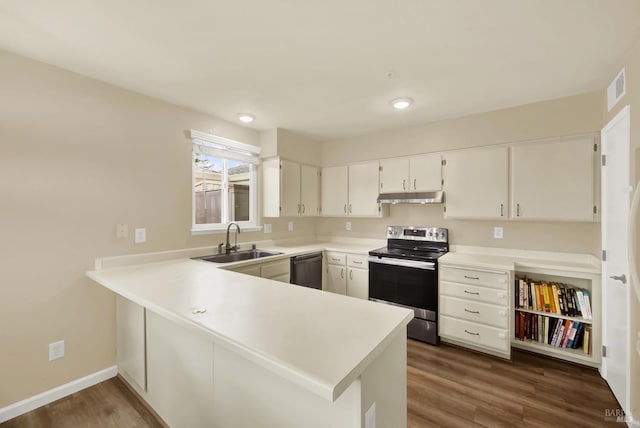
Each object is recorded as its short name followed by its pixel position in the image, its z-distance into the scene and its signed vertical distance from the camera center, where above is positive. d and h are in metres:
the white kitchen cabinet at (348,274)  3.38 -0.77
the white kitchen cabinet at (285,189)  3.52 +0.33
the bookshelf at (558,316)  2.30 -0.92
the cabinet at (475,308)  2.51 -0.91
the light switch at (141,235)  2.44 -0.19
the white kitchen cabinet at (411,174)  3.23 +0.48
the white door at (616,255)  1.84 -0.31
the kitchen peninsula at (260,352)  0.94 -0.49
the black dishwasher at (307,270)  3.19 -0.68
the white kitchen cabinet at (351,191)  3.72 +0.32
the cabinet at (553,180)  2.47 +0.30
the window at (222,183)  2.99 +0.37
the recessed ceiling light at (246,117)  2.98 +1.06
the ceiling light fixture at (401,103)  2.60 +1.06
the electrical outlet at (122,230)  2.31 -0.14
